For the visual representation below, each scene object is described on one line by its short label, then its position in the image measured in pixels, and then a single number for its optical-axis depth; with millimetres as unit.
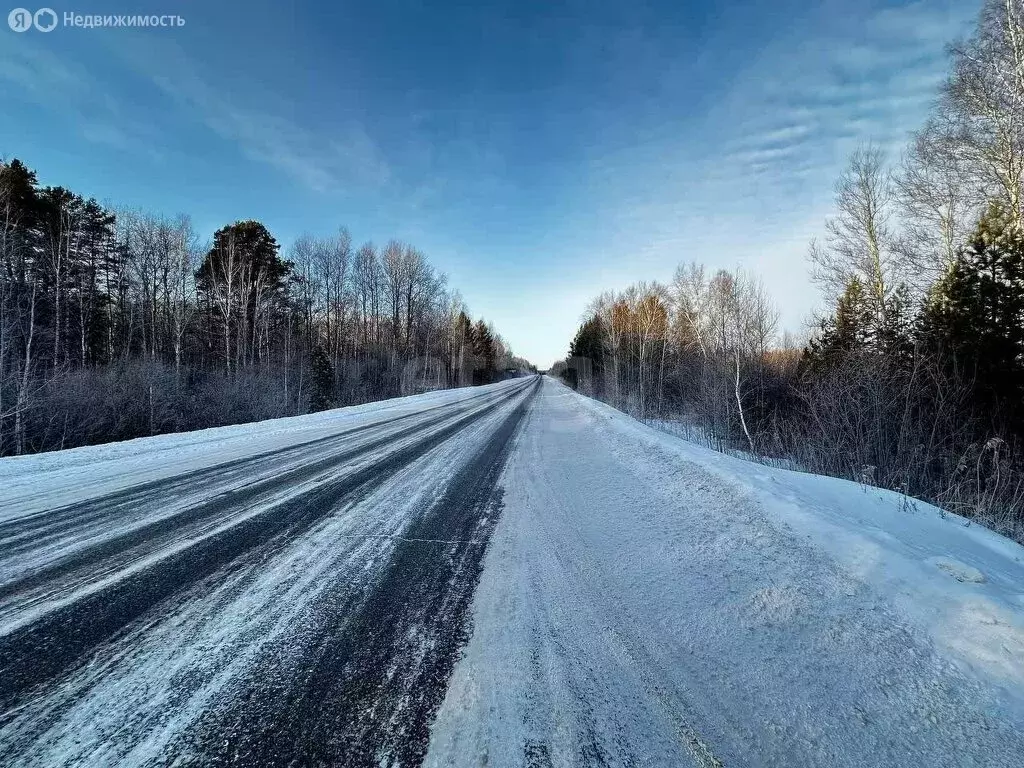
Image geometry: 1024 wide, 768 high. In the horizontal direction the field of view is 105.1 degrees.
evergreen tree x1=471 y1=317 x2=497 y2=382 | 63059
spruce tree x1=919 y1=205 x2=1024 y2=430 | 7910
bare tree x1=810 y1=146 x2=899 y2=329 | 17625
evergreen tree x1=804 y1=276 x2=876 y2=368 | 12320
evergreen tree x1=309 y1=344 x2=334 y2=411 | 25203
